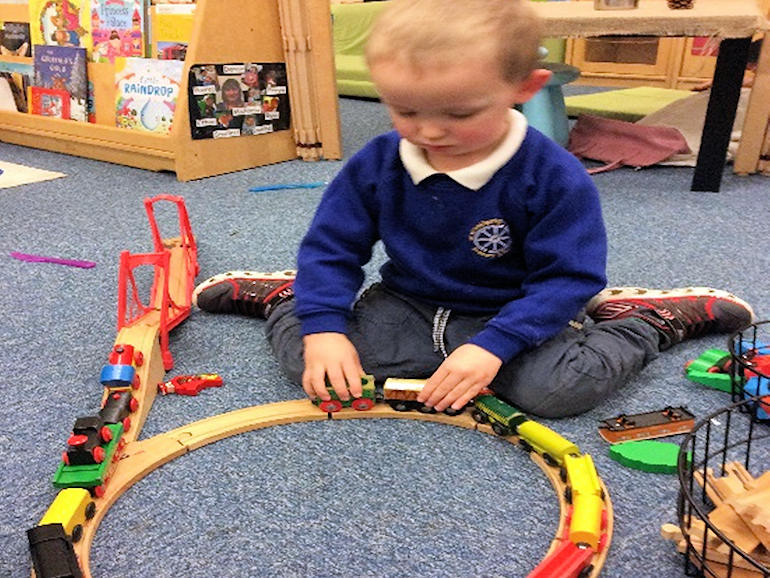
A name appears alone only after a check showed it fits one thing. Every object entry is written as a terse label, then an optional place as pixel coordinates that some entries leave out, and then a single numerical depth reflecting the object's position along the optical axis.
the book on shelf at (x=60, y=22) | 1.98
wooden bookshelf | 1.72
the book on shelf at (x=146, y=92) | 1.78
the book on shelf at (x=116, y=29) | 1.87
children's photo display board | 1.72
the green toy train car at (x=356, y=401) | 0.78
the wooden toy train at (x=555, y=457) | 0.56
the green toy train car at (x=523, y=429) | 0.68
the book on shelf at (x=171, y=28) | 1.79
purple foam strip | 1.24
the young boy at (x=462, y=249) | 0.65
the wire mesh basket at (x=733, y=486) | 0.51
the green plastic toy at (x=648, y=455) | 0.68
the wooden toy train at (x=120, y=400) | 0.56
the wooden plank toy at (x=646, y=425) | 0.74
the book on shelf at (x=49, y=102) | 2.03
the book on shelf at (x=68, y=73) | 1.98
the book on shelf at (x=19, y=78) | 2.16
